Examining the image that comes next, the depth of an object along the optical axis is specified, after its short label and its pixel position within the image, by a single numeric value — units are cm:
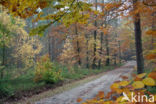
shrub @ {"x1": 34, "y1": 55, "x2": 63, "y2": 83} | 954
